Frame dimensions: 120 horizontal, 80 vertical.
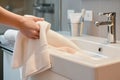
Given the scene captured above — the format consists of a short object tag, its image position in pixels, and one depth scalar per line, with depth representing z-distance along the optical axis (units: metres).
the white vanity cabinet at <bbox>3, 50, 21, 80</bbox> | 1.45
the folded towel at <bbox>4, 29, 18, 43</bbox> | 1.34
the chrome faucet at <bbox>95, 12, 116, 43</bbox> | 1.29
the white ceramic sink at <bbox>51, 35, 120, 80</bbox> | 0.77
